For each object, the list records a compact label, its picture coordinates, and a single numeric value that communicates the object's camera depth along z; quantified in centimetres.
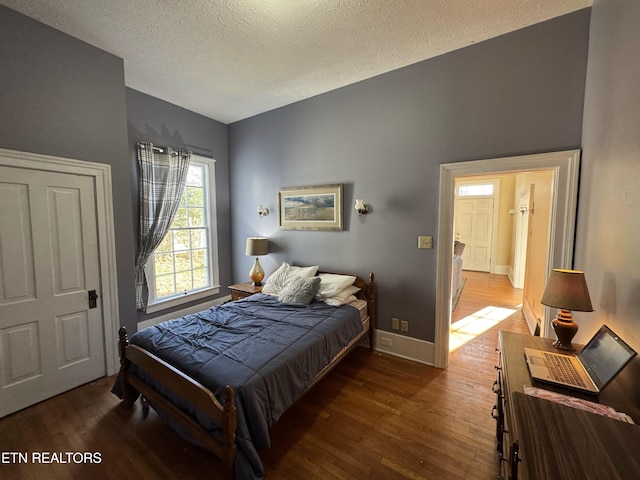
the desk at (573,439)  69
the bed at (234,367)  146
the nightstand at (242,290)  356
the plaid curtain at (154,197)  322
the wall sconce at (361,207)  302
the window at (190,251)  356
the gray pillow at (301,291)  285
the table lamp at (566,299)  145
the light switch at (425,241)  271
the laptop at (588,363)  113
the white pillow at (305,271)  332
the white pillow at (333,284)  291
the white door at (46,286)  208
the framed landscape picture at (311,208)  327
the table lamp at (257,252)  373
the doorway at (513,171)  211
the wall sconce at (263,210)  391
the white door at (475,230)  714
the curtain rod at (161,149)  319
